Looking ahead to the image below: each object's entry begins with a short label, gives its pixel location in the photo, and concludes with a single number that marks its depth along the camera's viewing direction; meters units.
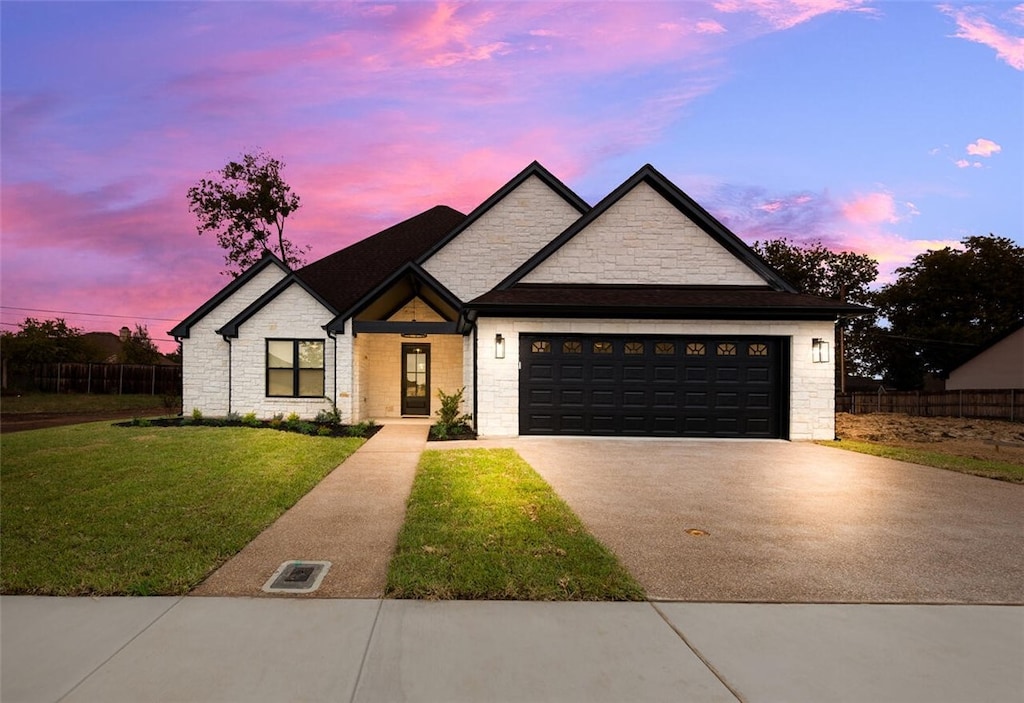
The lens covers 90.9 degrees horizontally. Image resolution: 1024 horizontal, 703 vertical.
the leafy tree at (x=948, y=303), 40.03
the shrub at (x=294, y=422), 13.82
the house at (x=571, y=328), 12.27
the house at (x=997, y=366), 26.58
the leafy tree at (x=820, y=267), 38.50
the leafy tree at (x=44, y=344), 29.62
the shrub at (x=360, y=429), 13.05
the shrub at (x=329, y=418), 14.47
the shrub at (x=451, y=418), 12.77
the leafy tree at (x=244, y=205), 29.31
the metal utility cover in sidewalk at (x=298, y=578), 3.65
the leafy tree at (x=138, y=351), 38.22
